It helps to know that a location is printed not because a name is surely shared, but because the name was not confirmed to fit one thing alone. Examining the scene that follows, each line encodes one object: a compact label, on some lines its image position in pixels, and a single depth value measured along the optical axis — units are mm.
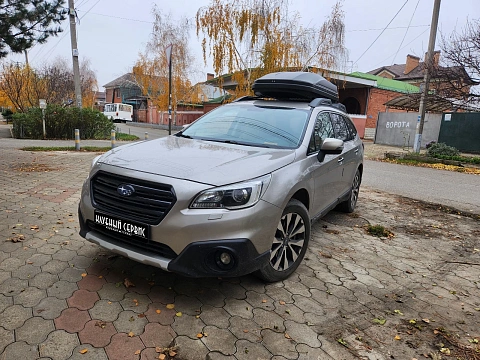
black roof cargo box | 4426
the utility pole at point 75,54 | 15862
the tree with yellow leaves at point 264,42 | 19422
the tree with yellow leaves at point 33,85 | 26219
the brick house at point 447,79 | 13836
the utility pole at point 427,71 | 14430
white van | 40562
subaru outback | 2439
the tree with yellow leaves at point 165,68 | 33969
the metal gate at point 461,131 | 16594
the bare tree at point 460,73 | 13438
